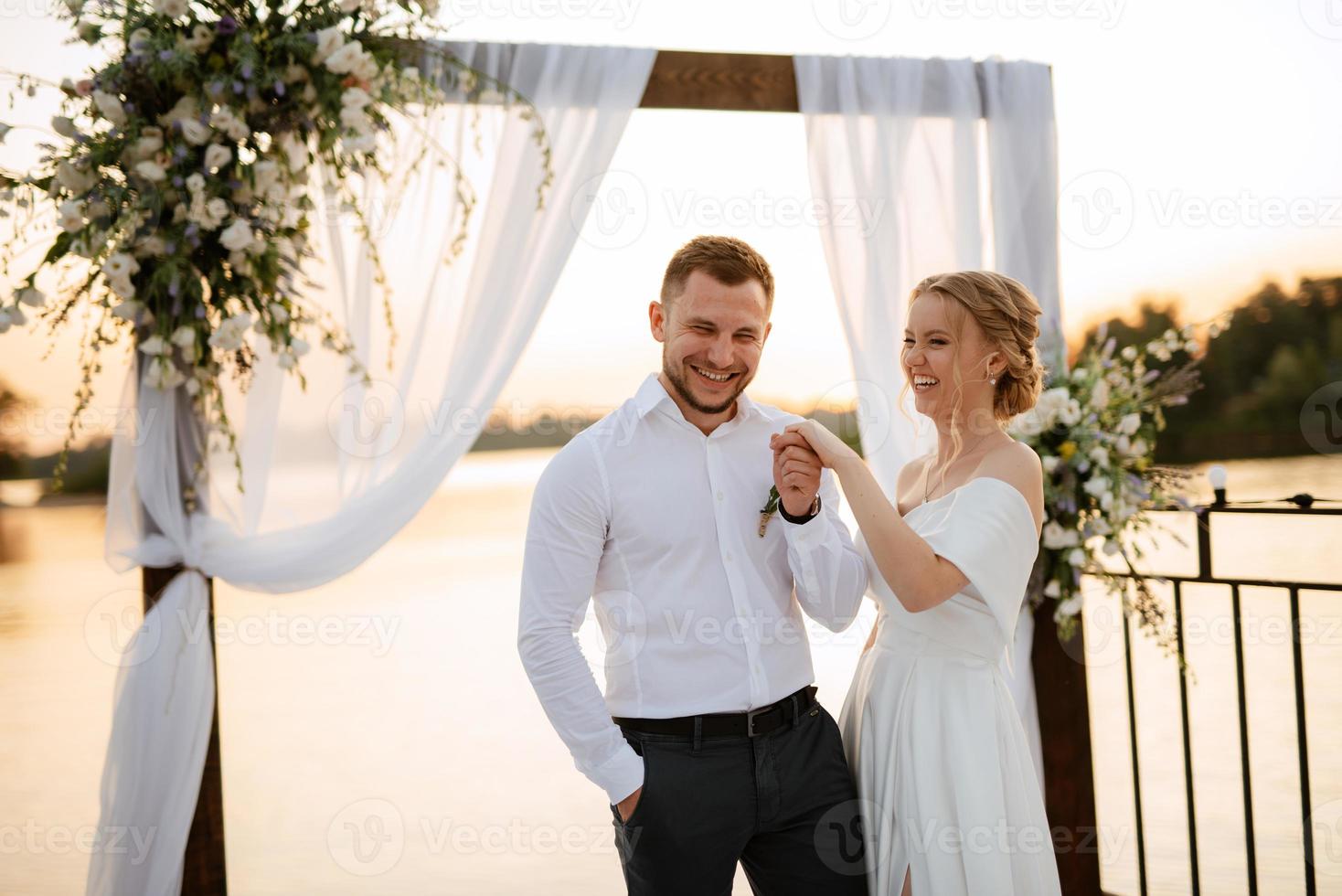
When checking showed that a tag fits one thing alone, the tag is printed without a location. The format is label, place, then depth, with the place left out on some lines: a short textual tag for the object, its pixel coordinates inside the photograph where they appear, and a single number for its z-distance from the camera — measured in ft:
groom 5.38
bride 5.42
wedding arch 8.03
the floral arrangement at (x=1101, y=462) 8.77
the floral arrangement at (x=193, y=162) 7.01
